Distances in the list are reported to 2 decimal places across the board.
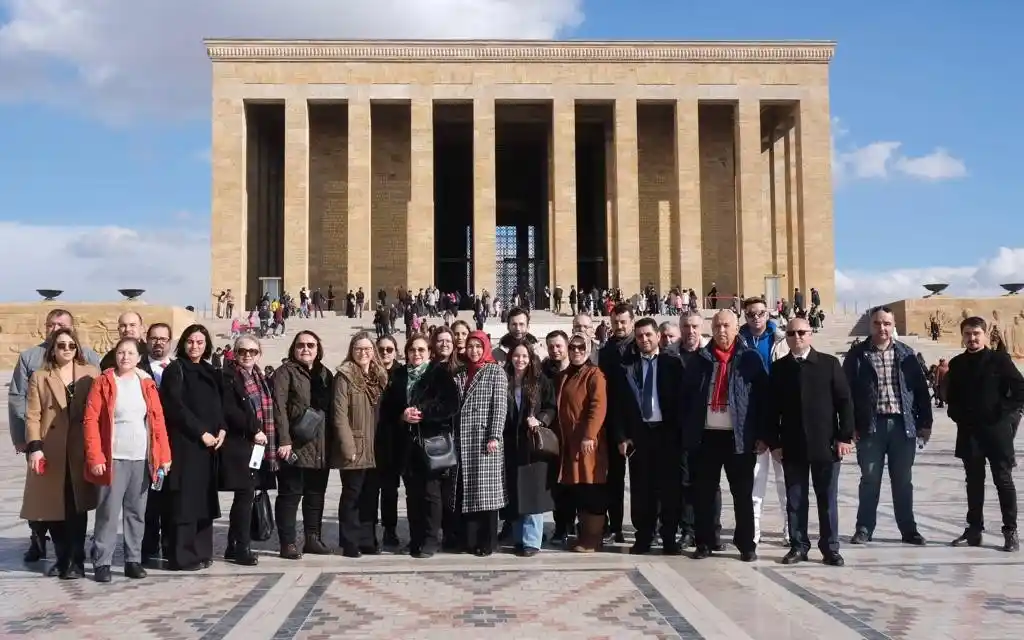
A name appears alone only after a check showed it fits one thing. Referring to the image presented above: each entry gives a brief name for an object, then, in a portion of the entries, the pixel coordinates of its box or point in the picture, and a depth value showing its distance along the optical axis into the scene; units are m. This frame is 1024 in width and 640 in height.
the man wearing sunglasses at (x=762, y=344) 6.96
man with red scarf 6.42
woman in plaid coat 6.66
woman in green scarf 6.66
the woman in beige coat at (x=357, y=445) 6.63
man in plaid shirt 7.05
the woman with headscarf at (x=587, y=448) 6.73
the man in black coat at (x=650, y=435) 6.69
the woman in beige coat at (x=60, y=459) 6.05
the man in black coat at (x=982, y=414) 6.75
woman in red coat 5.94
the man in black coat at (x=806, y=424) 6.44
